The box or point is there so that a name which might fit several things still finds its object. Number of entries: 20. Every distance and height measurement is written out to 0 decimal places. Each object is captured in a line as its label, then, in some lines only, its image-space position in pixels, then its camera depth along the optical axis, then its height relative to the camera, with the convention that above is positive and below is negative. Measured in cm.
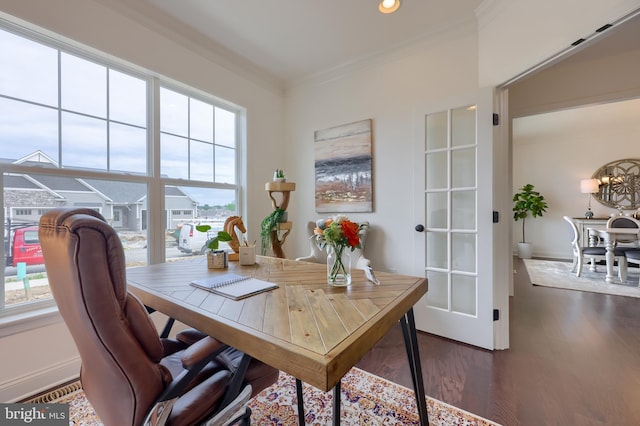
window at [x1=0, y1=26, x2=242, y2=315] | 170 +50
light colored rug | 358 -107
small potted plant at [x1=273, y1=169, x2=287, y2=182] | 247 +34
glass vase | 123 -26
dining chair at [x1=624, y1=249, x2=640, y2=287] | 362 -63
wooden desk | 69 -35
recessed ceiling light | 204 +162
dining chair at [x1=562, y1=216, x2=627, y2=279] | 390 -69
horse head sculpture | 180 -11
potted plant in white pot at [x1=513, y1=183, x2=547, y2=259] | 580 +11
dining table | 383 -53
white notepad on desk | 111 -34
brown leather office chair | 69 -36
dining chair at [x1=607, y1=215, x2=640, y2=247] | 391 -22
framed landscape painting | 286 +50
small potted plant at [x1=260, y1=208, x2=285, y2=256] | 252 -9
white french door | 216 -5
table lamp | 522 +47
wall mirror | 504 +52
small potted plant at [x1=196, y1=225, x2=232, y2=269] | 161 -25
